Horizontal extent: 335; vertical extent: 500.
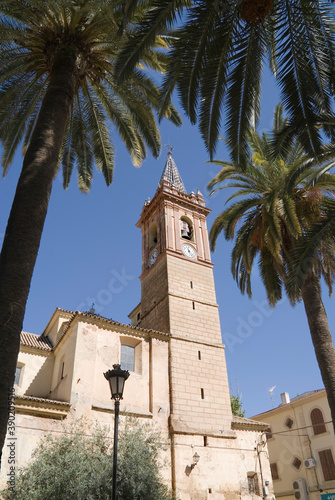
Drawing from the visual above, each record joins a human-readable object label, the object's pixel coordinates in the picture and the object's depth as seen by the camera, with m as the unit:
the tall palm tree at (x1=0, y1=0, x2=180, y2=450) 6.36
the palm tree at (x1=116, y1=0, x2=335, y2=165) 7.92
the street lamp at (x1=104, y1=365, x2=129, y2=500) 8.95
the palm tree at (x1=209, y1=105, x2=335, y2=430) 10.93
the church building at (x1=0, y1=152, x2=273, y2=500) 16.86
